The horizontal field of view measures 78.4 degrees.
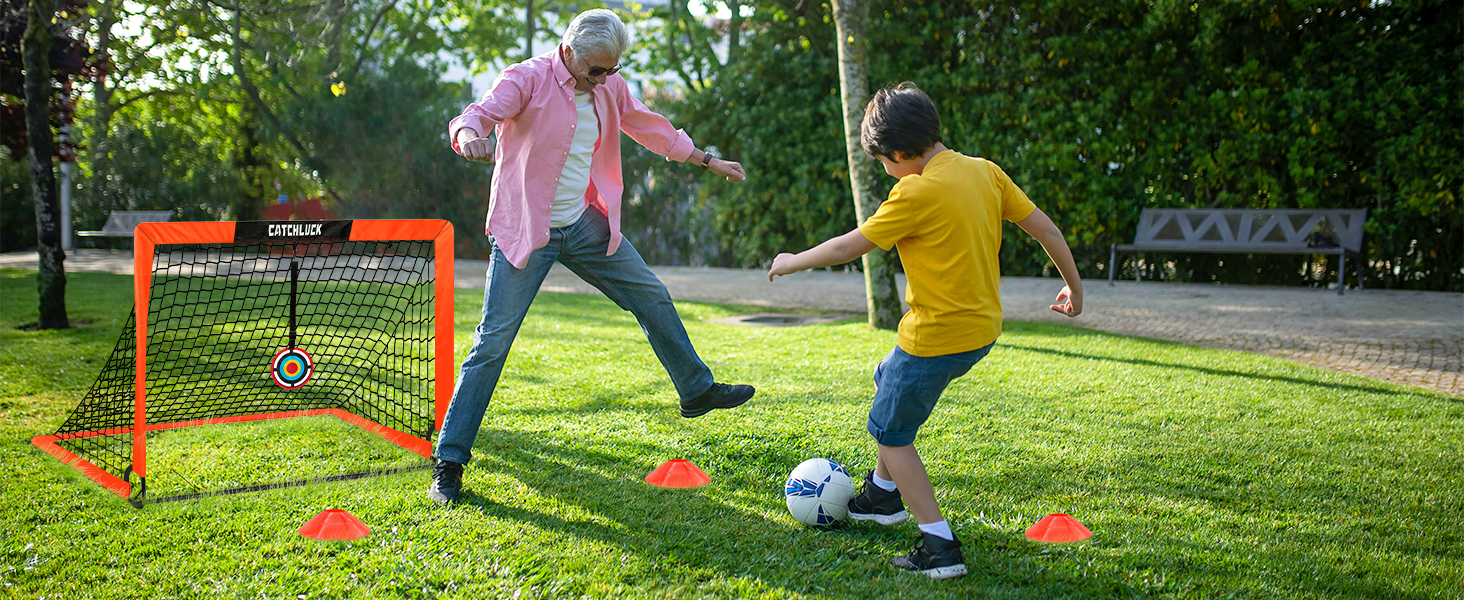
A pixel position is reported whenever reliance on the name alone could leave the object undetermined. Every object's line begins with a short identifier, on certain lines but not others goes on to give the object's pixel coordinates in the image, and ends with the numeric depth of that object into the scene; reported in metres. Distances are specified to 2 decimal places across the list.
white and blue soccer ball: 2.97
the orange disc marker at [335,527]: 2.85
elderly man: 3.19
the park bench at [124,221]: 17.55
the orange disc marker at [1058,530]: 2.87
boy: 2.54
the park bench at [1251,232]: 10.89
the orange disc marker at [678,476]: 3.43
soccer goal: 3.16
